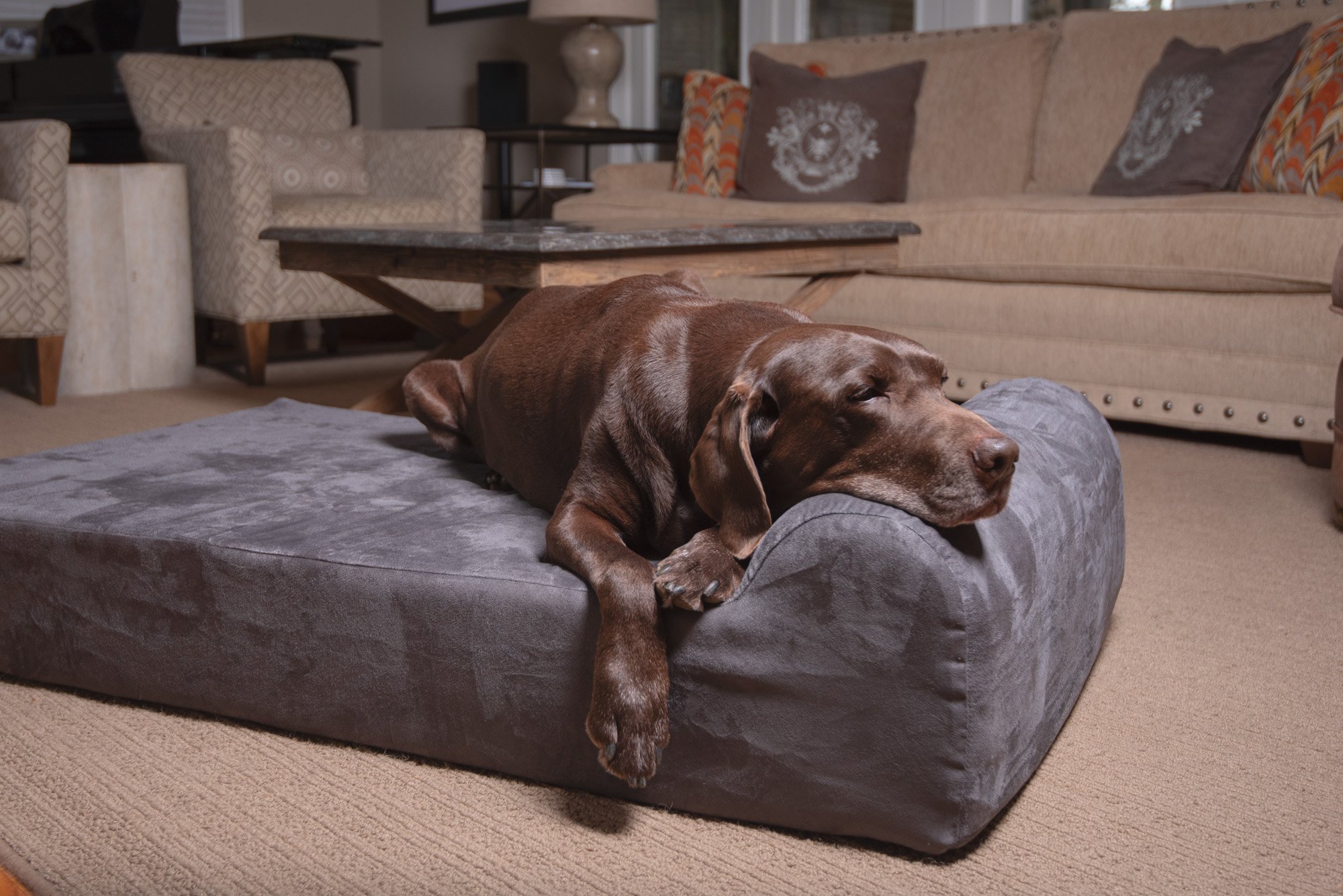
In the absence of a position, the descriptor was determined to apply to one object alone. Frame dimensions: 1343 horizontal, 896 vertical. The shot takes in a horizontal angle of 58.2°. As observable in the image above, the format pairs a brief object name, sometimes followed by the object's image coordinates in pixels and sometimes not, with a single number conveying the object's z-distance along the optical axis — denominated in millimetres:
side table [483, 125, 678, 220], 5270
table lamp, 5520
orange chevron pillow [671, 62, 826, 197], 4465
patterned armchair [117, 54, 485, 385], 3830
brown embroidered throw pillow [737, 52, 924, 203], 4164
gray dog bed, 1158
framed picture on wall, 6602
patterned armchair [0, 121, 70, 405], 3375
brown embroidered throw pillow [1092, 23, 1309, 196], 3379
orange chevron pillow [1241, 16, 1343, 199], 3066
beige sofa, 2889
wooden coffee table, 2414
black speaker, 6312
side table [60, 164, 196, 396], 3695
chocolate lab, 1183
